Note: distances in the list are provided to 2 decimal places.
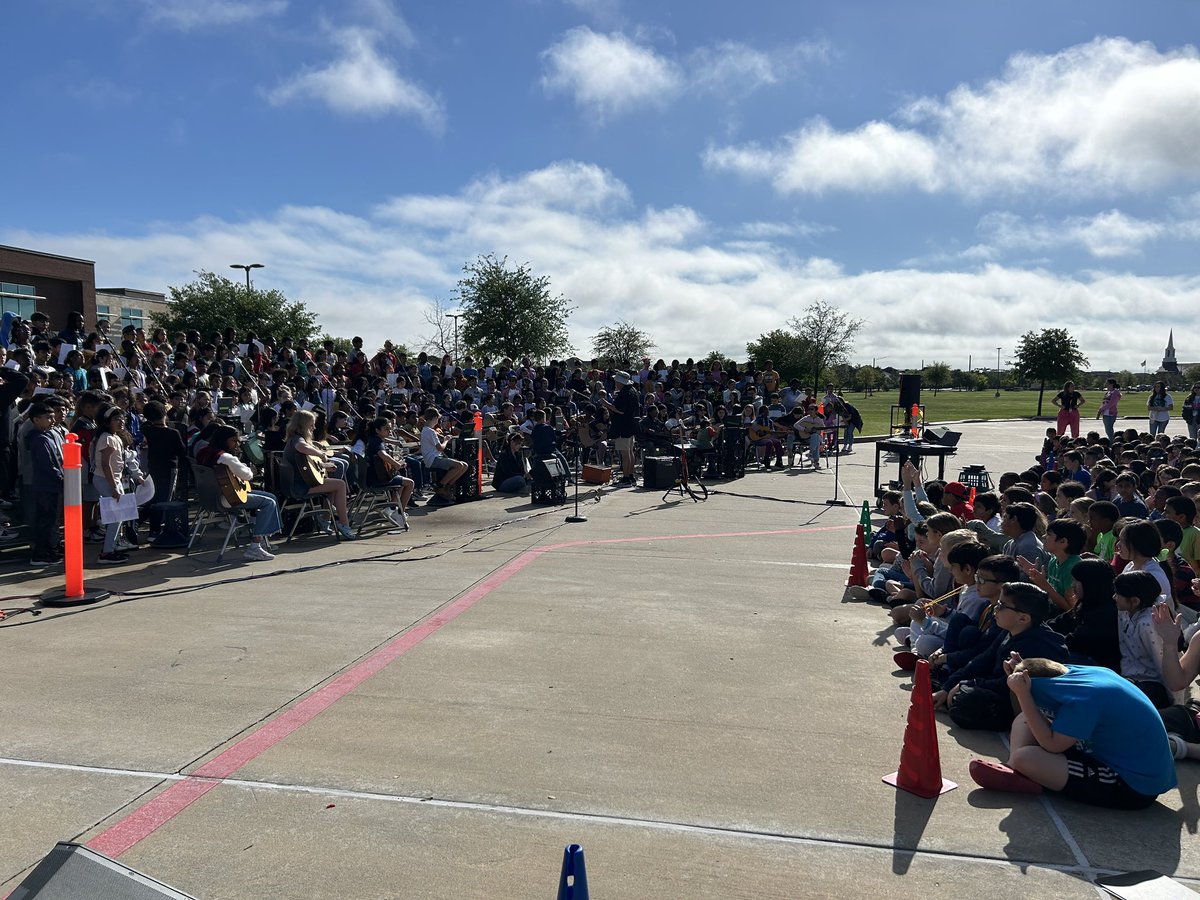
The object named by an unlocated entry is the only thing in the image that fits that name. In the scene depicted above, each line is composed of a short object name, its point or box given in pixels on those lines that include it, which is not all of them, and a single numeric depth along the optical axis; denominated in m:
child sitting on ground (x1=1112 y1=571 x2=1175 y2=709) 4.93
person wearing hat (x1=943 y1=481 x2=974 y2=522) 9.93
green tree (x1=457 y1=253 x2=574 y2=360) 44.09
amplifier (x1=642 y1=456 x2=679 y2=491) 17.69
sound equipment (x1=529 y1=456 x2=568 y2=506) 15.21
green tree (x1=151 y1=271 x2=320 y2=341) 57.97
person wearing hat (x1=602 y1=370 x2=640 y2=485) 18.72
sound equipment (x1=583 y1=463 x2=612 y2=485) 17.92
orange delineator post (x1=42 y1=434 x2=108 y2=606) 7.88
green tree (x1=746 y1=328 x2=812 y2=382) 60.28
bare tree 52.16
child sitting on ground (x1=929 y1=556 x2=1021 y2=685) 5.29
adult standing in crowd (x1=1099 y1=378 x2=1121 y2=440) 25.96
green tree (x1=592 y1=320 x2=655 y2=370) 62.94
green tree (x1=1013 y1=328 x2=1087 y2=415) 52.84
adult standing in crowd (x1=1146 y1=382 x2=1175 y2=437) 24.12
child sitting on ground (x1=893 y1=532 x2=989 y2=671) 5.89
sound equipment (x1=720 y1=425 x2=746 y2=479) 20.23
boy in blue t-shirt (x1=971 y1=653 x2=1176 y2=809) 4.04
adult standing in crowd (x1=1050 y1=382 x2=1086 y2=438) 23.39
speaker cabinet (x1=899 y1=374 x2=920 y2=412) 25.58
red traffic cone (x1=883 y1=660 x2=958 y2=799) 4.29
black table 14.62
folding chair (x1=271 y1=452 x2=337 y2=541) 11.28
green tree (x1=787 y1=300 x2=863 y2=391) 58.22
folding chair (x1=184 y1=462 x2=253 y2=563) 10.14
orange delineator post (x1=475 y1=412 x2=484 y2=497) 15.93
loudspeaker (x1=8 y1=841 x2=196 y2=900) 2.67
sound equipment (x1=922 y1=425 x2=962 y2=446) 16.91
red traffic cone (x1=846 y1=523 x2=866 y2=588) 8.84
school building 51.47
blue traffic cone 2.65
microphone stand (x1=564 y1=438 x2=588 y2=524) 13.34
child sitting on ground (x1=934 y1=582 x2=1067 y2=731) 4.69
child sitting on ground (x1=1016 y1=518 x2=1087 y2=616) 5.96
